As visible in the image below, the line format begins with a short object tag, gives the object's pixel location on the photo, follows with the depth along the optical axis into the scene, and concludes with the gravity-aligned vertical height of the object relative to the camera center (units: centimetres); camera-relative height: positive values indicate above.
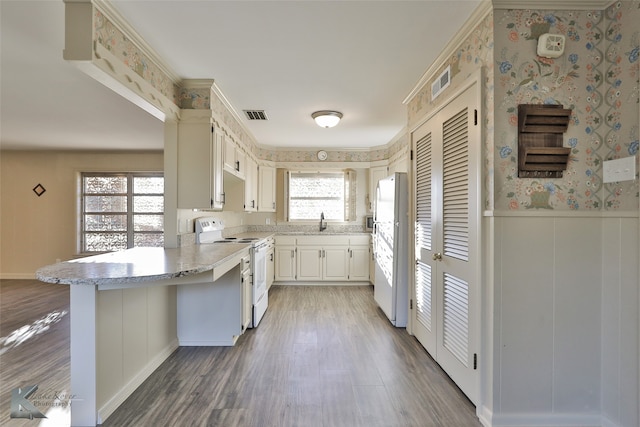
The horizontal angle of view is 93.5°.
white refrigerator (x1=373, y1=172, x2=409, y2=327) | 327 -43
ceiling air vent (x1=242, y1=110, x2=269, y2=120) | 360 +121
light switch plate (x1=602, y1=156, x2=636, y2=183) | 159 +24
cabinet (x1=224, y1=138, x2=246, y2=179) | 329 +65
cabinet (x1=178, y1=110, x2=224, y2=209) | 279 +48
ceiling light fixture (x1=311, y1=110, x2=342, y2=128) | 354 +113
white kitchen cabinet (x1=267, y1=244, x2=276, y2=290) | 446 -82
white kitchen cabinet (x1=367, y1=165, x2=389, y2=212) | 527 +62
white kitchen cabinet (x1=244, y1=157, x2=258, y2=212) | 432 +40
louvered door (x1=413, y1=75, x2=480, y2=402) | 191 -19
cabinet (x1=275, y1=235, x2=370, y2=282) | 507 -77
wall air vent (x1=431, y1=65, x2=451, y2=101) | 226 +102
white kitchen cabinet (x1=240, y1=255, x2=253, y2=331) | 292 -81
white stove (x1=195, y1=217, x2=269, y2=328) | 322 -48
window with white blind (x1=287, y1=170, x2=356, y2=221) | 564 +27
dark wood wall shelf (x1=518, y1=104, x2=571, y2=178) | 171 +42
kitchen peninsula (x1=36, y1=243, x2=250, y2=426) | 168 -67
